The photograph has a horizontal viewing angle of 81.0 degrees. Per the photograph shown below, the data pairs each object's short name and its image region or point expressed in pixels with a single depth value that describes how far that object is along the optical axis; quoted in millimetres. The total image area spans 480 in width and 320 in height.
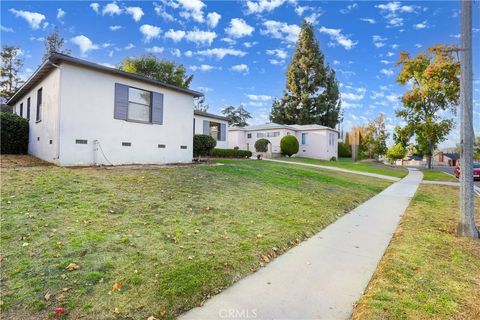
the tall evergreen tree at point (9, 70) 29422
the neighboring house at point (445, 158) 75062
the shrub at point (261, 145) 29164
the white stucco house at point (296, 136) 33000
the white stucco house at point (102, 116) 9969
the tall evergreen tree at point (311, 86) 43812
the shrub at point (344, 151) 45531
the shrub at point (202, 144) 15166
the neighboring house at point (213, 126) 22628
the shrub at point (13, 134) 12664
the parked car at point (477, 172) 20828
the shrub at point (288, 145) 31000
